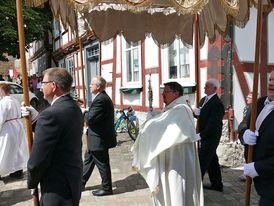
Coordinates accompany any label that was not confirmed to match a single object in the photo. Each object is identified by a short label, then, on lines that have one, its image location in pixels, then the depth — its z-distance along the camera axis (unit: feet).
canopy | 11.56
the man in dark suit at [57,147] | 6.95
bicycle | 26.72
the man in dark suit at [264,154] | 7.17
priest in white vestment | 9.67
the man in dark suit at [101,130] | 13.14
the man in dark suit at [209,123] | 13.44
